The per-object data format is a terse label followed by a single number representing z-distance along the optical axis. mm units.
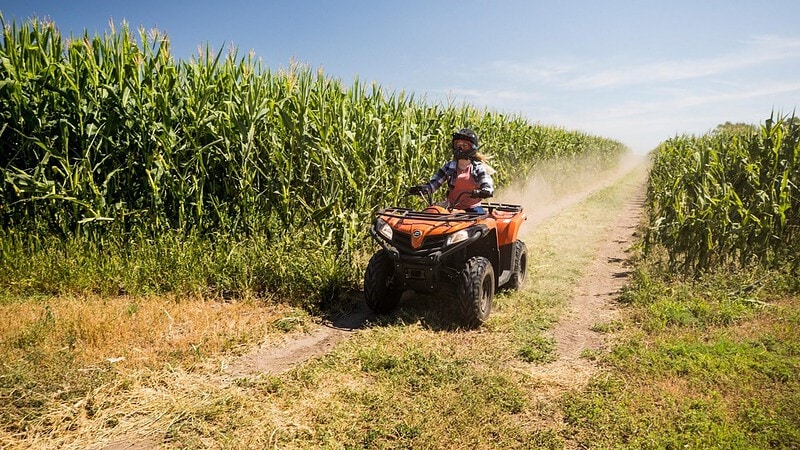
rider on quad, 5969
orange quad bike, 4926
